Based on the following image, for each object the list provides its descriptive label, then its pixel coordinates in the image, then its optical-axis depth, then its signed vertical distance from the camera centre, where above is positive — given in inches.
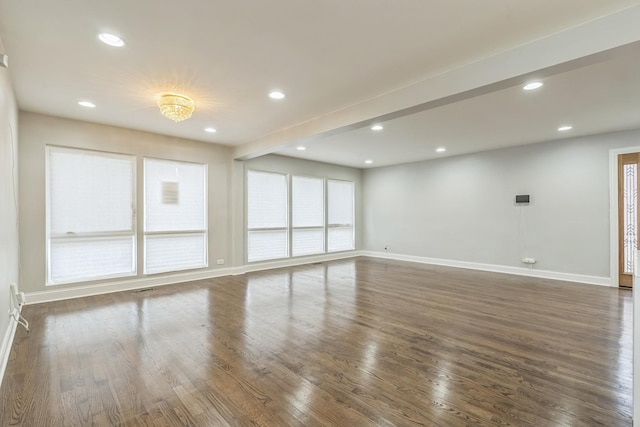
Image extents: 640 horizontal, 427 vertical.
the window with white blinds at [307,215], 305.3 -0.8
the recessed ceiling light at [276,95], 141.1 +58.5
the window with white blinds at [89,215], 176.7 +0.6
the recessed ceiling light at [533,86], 128.6 +56.3
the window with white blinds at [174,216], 212.5 -0.4
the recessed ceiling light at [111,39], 95.4 +58.4
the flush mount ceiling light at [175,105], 139.3 +52.6
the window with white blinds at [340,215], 341.4 -1.3
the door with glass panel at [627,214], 201.6 -1.6
